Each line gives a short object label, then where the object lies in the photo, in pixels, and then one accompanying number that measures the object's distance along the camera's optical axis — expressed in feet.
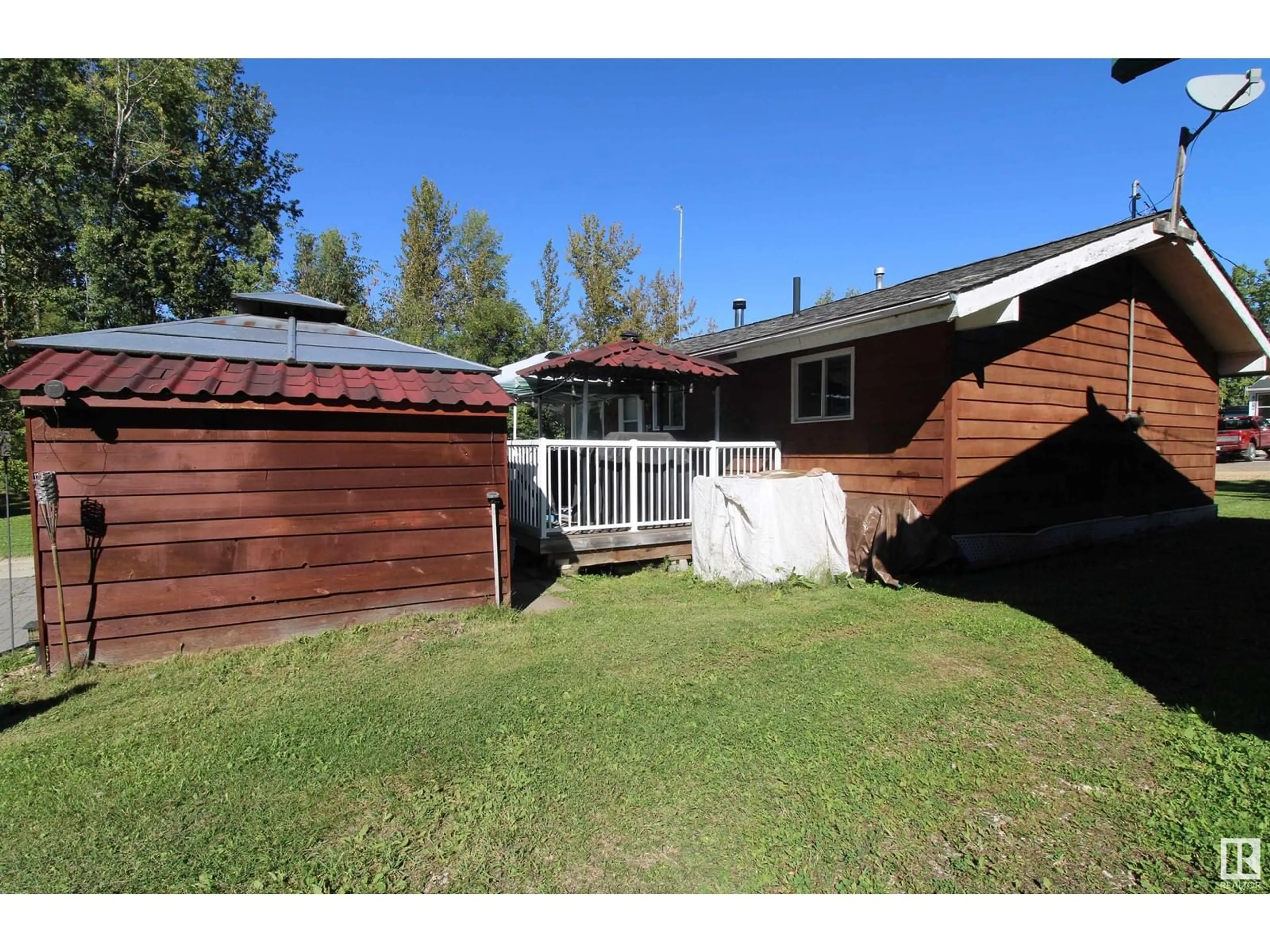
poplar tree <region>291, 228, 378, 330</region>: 82.12
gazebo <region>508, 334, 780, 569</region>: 22.44
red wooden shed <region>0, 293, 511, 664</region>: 13.10
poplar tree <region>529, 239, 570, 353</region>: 74.02
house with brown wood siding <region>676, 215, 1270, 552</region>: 21.58
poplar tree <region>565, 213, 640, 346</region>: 71.87
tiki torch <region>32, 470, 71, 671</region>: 12.40
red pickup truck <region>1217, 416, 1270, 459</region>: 73.51
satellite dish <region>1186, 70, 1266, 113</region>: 16.10
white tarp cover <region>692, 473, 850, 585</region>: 20.04
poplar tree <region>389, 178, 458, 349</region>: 77.15
